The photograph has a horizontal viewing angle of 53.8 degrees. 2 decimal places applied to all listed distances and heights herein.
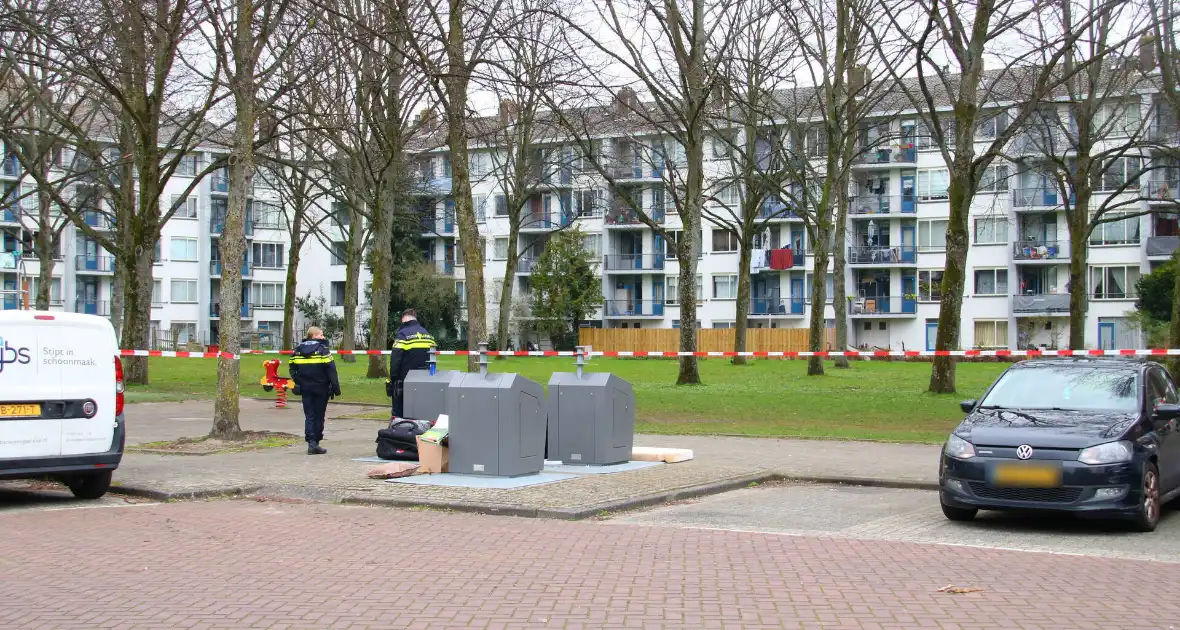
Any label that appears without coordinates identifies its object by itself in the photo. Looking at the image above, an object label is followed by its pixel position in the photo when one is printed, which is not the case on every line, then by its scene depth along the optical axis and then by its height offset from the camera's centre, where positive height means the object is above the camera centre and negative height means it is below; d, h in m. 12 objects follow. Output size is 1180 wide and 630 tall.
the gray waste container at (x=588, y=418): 14.22 -1.02
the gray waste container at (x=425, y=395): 15.38 -0.82
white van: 11.16 -0.68
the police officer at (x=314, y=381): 15.59 -0.66
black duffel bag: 14.64 -1.34
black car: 9.70 -0.93
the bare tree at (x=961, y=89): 23.64 +5.44
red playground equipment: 26.20 -1.28
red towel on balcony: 70.88 +4.83
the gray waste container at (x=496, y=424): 13.03 -1.03
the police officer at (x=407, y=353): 16.31 -0.28
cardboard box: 13.52 -1.45
